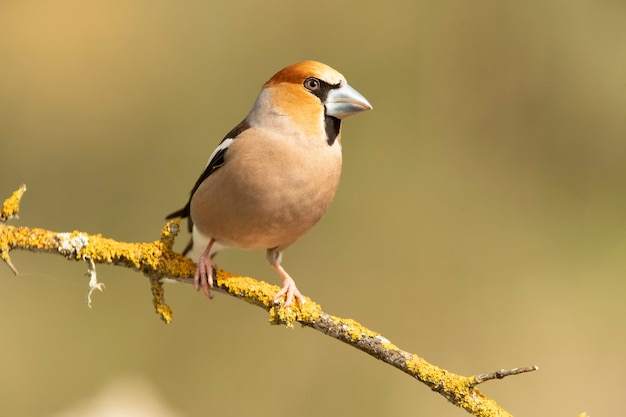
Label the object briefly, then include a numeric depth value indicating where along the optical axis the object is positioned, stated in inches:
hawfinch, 150.0
